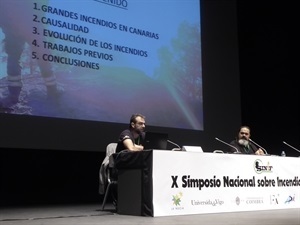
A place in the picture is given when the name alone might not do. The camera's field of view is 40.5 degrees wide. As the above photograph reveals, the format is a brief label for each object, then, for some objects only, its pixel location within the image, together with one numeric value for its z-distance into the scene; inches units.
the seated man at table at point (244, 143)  183.9
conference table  133.8
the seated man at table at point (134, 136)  150.1
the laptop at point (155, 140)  148.6
